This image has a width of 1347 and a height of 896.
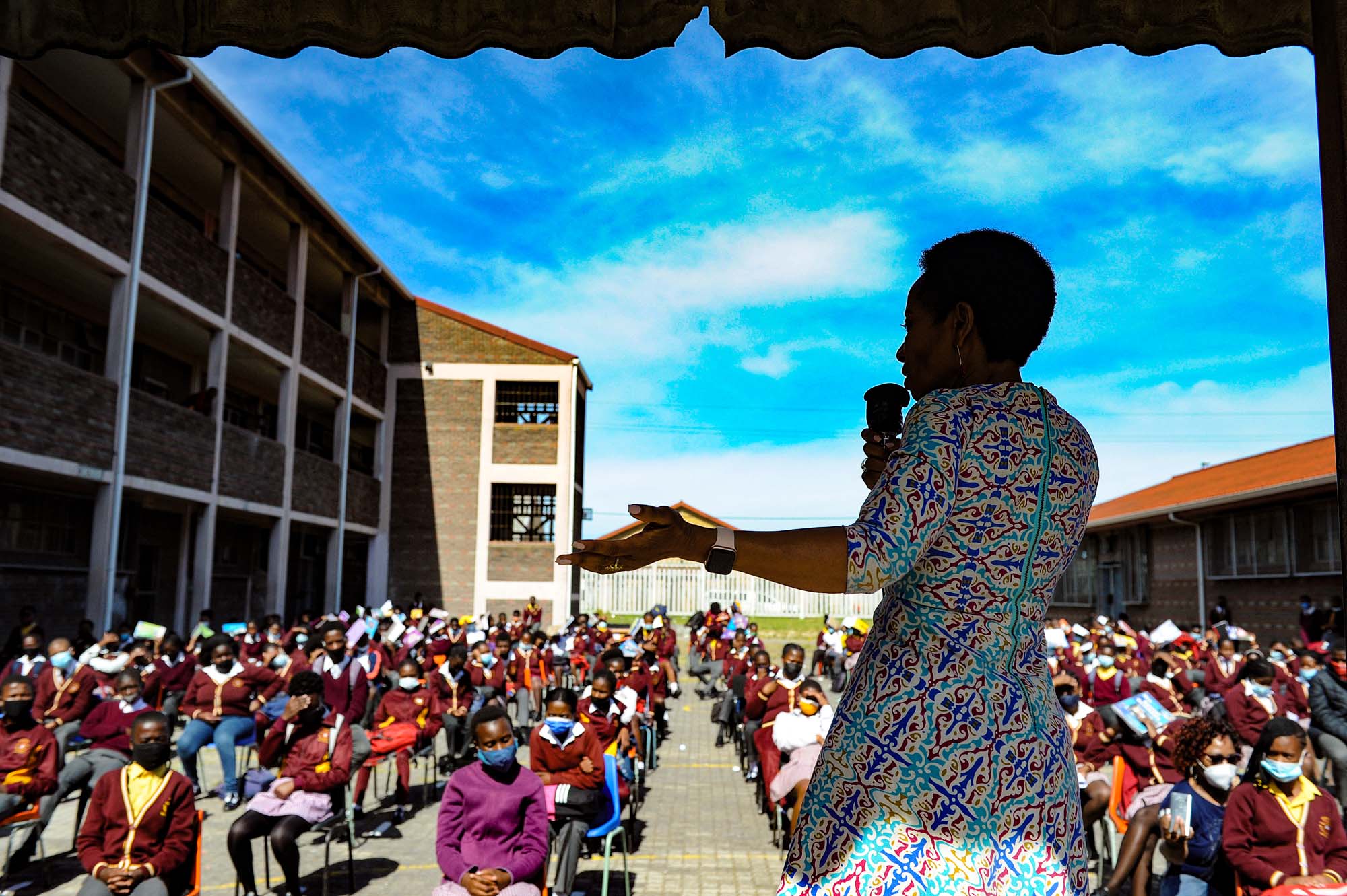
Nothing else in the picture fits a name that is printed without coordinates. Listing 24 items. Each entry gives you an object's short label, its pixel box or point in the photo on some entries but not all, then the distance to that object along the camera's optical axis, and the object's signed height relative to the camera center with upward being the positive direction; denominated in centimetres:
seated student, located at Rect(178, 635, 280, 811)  1071 -141
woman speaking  146 -10
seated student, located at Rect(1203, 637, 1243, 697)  1308 -102
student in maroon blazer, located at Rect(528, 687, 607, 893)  750 -146
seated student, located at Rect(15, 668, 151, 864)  859 -144
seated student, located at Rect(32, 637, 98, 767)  948 -123
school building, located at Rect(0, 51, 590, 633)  1566 +427
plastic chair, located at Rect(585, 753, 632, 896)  764 -180
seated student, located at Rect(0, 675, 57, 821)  737 -137
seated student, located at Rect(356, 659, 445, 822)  1044 -155
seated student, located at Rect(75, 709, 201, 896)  562 -145
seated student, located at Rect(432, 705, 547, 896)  576 -147
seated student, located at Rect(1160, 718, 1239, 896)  586 -130
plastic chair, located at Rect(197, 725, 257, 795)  1112 -214
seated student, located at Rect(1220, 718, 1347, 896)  538 -122
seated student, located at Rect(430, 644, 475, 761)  1308 -149
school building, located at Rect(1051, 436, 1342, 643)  2216 +117
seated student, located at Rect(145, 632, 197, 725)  1248 -127
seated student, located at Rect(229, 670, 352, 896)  713 -150
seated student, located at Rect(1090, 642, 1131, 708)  1159 -107
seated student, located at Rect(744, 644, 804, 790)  1020 -127
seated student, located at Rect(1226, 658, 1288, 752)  1084 -116
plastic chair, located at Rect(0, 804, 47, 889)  730 -181
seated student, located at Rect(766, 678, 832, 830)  863 -139
